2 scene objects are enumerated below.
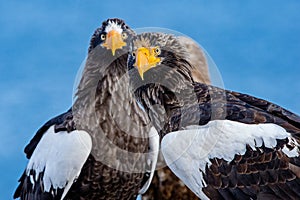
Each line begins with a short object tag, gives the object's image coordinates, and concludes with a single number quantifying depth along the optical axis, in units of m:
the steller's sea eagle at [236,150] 17.30
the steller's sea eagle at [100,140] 17.94
